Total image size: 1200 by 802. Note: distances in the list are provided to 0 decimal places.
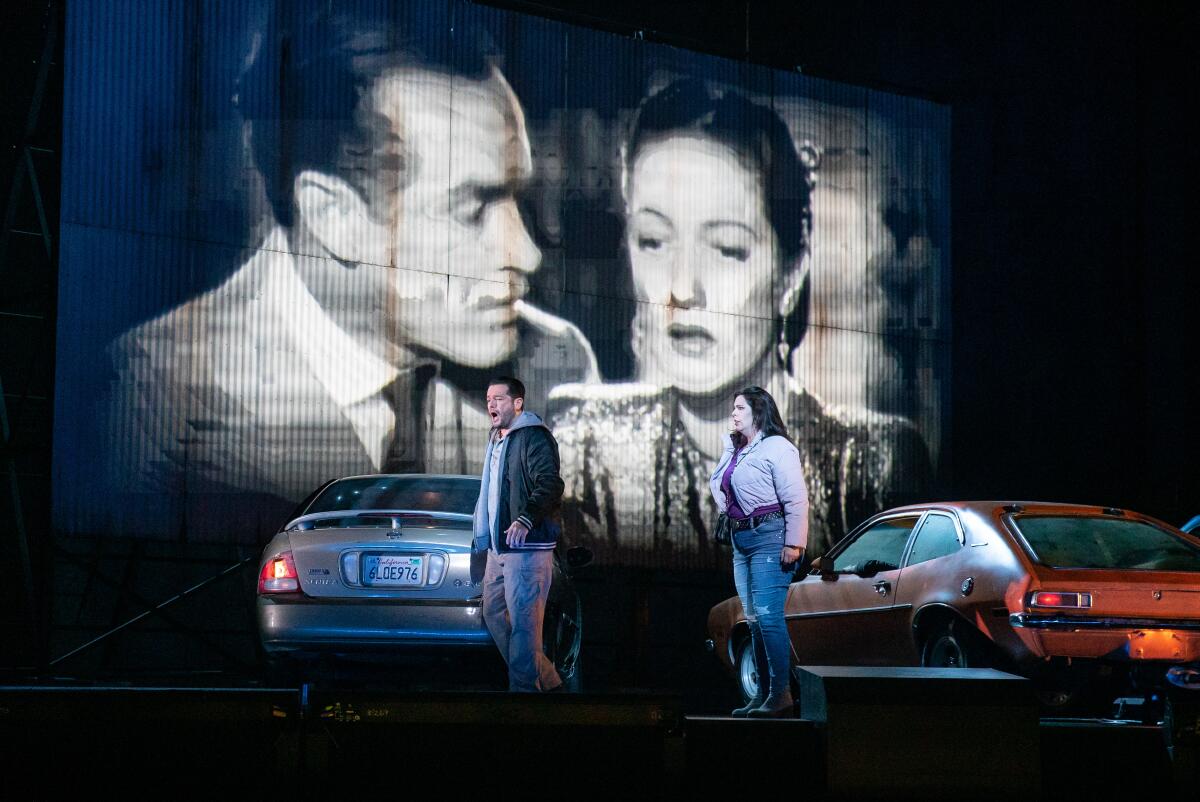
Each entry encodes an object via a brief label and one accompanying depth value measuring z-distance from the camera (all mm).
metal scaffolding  11797
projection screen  12188
